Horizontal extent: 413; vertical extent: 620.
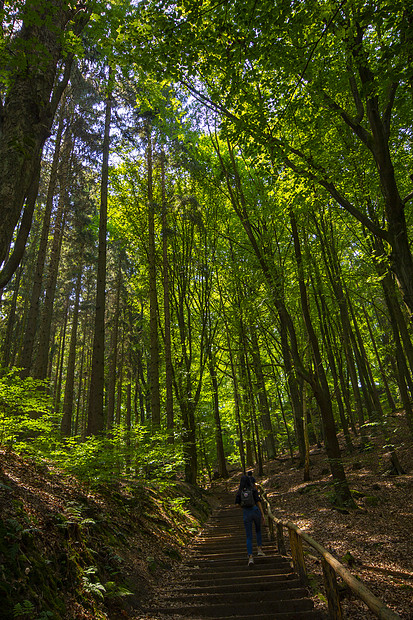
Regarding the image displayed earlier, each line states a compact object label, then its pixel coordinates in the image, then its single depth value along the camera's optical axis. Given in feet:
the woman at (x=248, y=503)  23.36
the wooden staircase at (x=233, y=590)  13.69
